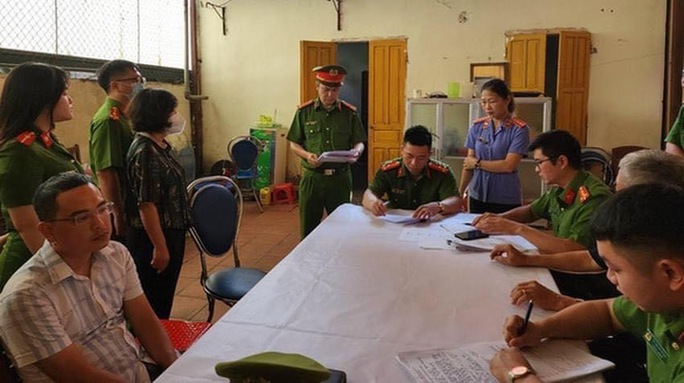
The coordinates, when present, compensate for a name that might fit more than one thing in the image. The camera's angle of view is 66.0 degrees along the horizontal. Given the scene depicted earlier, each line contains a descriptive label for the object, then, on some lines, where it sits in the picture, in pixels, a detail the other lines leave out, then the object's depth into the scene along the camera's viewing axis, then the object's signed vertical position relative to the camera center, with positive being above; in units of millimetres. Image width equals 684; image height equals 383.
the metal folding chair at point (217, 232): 2496 -518
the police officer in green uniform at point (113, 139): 2490 -56
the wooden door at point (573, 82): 6207 +563
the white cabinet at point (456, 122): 6020 +80
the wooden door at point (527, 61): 6305 +816
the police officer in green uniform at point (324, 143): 3607 -104
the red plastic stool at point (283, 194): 6969 -873
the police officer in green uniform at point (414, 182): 2790 -301
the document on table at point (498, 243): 2164 -480
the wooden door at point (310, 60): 6863 +902
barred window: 4383 +995
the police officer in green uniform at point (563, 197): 2068 -276
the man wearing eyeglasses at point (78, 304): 1305 -473
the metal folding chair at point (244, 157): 6684 -370
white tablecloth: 1293 -533
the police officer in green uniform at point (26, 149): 1863 -79
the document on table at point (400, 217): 2618 -453
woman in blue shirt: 3270 -159
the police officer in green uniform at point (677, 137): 2826 -39
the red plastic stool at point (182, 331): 1938 -779
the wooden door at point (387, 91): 6996 +498
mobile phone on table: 2295 -465
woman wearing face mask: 2238 -312
